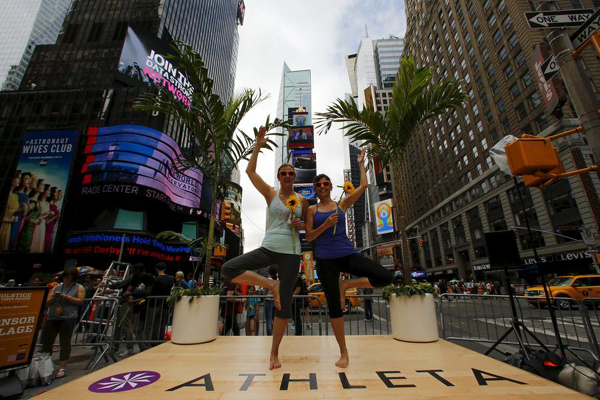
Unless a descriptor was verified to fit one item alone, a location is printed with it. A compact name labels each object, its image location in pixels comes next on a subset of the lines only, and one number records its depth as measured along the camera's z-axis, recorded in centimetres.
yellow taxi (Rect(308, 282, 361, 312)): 1282
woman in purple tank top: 290
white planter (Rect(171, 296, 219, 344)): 389
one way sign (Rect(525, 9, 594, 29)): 359
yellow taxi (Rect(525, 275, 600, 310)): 1312
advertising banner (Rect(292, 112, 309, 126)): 6050
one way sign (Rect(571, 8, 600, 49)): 302
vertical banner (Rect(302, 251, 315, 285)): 3359
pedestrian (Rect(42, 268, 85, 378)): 460
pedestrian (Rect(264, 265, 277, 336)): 719
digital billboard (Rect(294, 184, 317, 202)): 4796
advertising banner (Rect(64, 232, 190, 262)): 2533
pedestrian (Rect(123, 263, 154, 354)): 578
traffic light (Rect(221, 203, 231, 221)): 3081
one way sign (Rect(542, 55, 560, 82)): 362
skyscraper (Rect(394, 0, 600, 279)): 2434
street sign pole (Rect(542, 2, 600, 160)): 293
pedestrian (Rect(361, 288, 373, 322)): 950
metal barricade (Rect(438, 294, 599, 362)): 421
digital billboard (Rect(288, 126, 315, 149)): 5525
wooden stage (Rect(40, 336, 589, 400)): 204
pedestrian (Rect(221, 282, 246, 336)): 649
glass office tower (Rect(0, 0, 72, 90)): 6988
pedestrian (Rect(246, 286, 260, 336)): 711
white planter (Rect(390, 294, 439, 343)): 385
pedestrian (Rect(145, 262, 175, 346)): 594
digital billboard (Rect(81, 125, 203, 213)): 2708
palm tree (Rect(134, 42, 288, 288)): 561
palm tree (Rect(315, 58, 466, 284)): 548
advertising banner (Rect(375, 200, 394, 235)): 6475
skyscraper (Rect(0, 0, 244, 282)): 2709
